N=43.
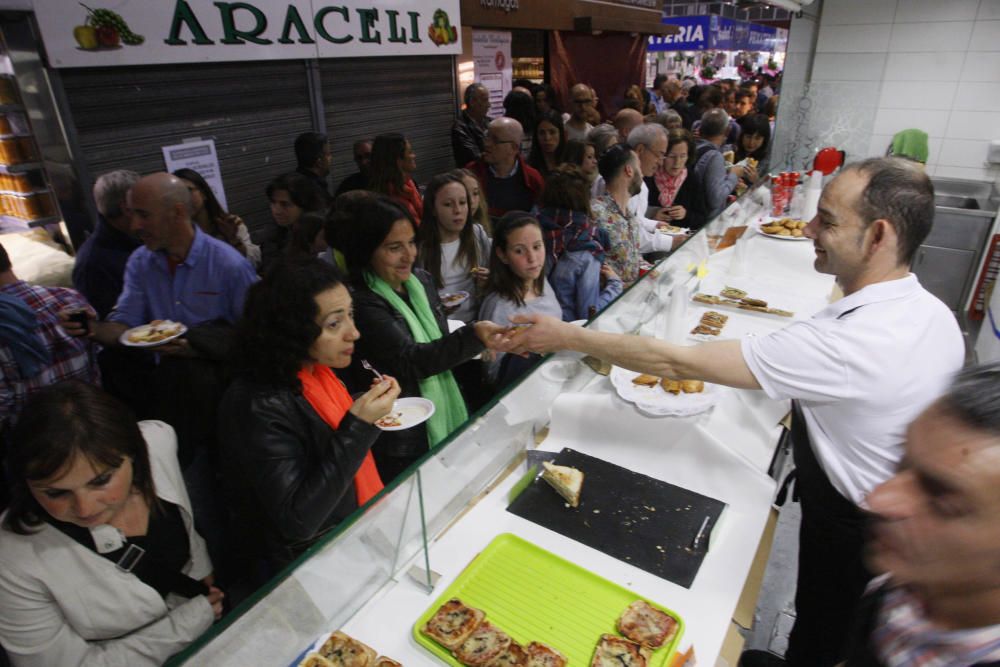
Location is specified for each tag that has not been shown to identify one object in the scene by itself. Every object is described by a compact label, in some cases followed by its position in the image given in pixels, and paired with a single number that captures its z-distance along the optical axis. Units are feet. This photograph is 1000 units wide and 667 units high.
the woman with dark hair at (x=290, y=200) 14.46
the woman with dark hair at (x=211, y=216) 13.17
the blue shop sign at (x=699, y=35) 58.44
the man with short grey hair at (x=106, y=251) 11.64
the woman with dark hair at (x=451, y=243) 12.38
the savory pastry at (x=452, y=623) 4.81
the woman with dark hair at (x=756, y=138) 22.97
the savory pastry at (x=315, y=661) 4.54
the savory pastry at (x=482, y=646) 4.66
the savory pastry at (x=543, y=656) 4.66
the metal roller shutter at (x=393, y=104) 20.83
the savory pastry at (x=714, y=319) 10.60
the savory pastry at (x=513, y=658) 4.64
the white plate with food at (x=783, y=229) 14.42
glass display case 4.28
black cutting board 5.68
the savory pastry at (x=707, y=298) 11.69
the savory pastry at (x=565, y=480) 6.28
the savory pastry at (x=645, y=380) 7.91
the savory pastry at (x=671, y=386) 7.74
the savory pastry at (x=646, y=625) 4.81
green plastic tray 4.90
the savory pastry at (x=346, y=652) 4.62
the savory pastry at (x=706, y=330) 10.23
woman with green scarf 8.43
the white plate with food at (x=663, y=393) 7.23
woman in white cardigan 5.09
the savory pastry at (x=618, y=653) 4.63
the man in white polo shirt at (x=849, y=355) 5.85
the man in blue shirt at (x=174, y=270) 10.46
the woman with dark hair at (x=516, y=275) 10.37
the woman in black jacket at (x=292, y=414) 5.98
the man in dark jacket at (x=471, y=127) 22.85
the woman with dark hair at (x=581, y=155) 16.43
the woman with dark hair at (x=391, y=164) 16.01
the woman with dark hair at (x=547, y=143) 22.13
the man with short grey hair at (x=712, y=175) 18.58
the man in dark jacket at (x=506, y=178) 17.83
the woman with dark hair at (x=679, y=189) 18.53
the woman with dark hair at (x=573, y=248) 11.96
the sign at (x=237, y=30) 13.46
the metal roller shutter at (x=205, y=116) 14.46
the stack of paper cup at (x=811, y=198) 16.07
